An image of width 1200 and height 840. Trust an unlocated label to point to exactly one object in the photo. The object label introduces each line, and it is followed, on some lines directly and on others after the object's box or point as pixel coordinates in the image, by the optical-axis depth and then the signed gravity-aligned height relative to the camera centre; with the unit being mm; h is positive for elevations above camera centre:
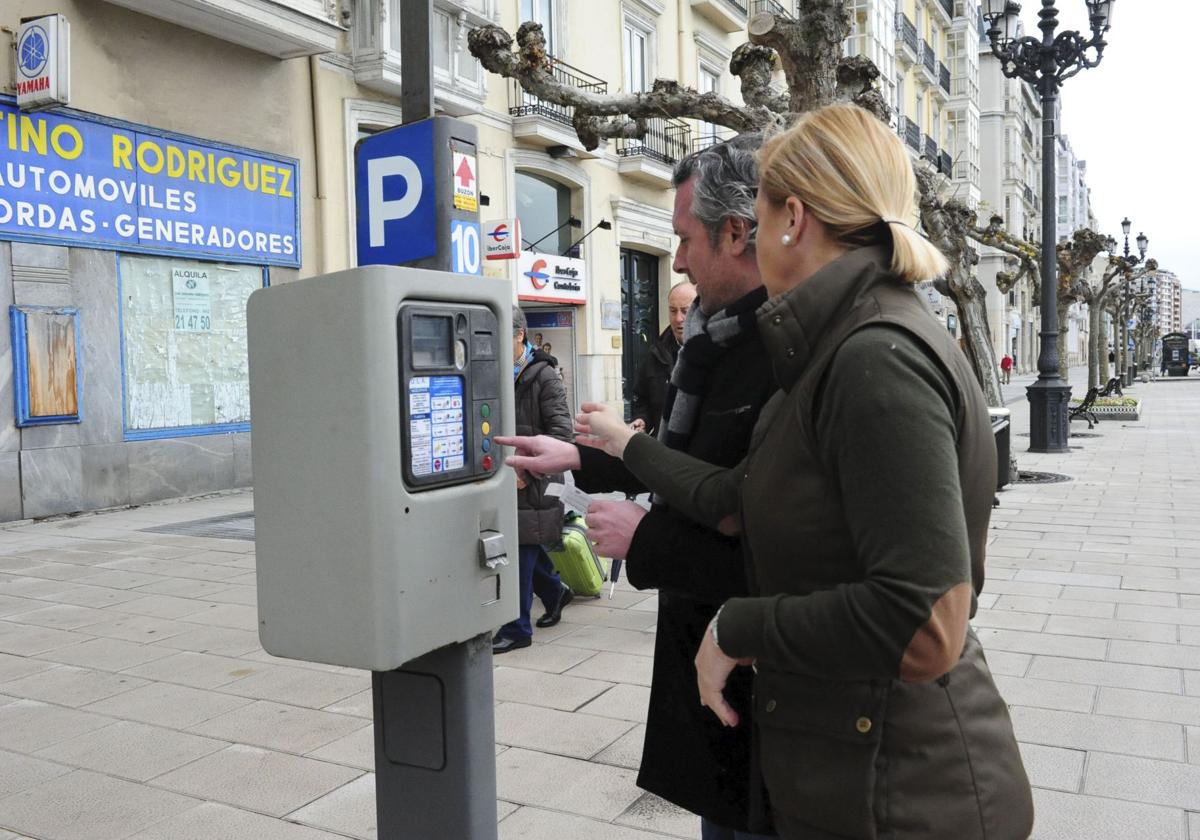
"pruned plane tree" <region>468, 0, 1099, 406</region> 8234 +2385
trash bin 9078 -664
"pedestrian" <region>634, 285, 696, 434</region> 6066 +27
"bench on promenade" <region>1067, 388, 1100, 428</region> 20523 -959
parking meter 2047 -258
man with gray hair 1920 -281
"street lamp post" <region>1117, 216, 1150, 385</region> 28531 +2421
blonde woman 1321 -217
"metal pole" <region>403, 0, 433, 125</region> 2654 +804
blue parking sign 2729 +482
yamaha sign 9680 +2978
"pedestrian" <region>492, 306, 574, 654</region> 5309 -303
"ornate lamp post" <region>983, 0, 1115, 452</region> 13328 +3921
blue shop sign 10023 +2016
